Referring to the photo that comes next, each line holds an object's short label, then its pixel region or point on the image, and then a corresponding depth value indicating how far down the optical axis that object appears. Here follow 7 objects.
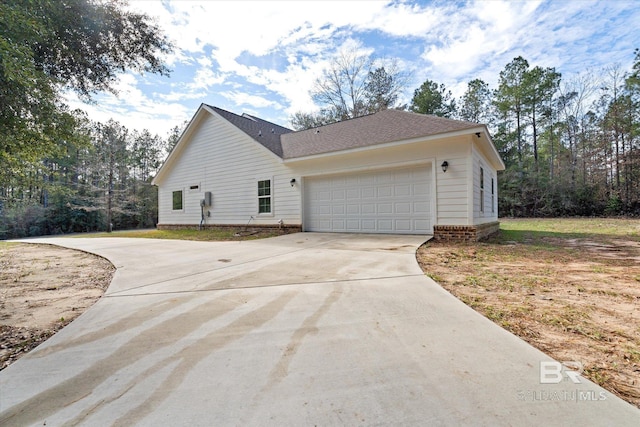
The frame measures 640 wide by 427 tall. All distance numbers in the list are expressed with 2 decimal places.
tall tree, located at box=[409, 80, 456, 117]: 23.08
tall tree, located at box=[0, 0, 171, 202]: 3.59
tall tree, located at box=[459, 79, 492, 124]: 24.69
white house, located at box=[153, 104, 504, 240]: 7.48
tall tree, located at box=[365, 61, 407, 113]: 21.12
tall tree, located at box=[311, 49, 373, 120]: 20.77
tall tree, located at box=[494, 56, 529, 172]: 22.19
